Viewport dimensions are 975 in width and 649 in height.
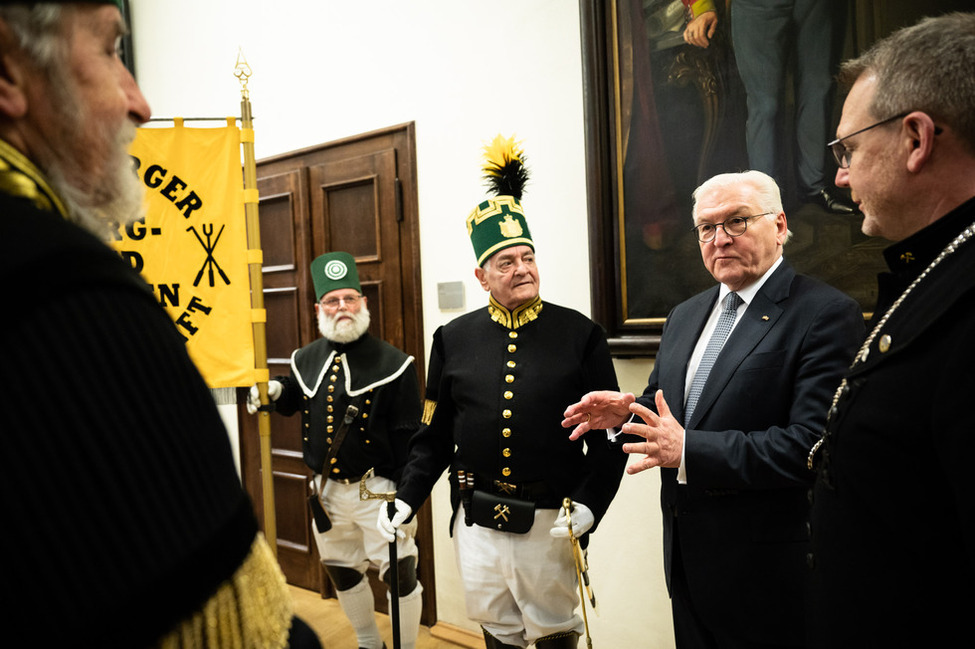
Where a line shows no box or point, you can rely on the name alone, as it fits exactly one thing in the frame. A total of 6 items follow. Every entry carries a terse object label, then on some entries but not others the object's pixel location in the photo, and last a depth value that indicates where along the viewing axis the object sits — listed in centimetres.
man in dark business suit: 151
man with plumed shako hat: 212
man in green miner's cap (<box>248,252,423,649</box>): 294
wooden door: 345
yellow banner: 280
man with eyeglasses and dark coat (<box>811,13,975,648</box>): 89
